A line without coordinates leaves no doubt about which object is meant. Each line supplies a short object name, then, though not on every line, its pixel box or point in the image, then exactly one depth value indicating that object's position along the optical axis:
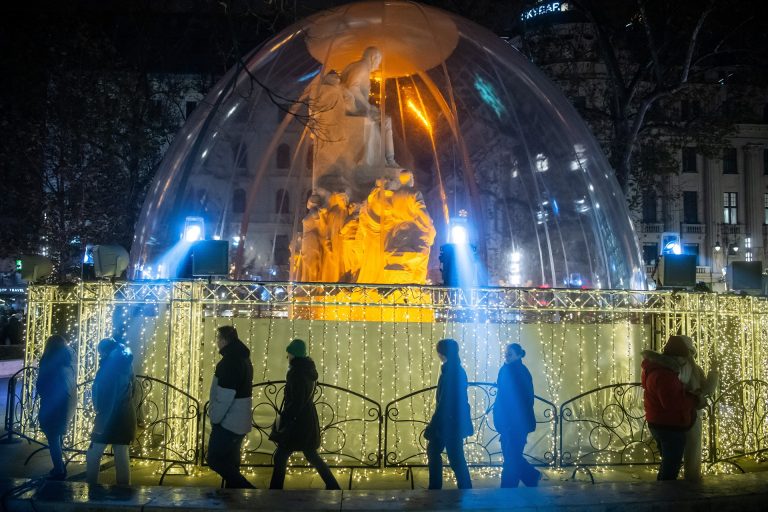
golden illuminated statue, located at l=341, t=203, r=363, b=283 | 12.95
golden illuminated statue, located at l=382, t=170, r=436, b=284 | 12.72
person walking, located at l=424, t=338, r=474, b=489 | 6.65
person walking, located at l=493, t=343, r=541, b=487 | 6.80
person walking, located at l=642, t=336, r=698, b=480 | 6.70
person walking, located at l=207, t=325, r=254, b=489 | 6.40
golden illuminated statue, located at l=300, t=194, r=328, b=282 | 13.05
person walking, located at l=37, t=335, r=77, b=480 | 7.62
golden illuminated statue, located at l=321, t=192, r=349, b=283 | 13.08
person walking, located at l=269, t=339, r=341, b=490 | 6.55
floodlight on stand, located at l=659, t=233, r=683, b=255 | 17.45
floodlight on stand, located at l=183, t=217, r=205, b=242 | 14.52
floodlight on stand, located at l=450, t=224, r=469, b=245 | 16.77
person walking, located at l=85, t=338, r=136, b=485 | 6.62
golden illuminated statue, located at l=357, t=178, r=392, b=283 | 12.89
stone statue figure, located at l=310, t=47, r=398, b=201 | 13.68
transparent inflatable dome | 13.07
